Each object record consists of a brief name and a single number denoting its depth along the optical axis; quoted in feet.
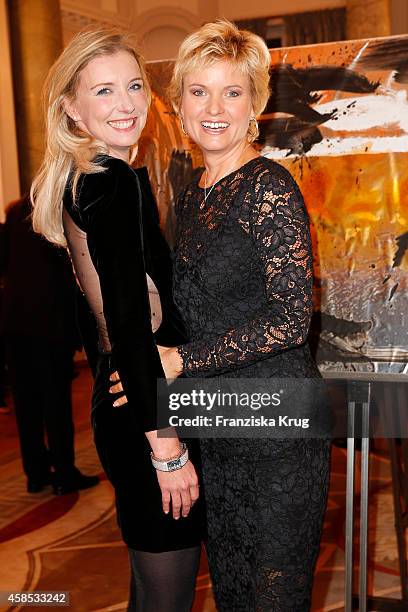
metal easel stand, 7.39
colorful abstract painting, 8.68
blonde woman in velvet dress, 5.12
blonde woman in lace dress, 5.45
